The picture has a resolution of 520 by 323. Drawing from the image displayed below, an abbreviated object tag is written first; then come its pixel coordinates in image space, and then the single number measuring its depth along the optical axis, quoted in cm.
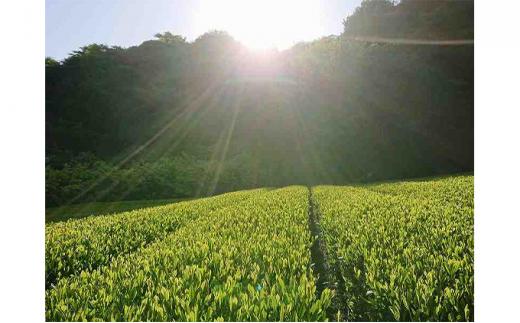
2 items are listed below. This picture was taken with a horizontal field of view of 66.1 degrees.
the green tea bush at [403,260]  318
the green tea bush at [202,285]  297
